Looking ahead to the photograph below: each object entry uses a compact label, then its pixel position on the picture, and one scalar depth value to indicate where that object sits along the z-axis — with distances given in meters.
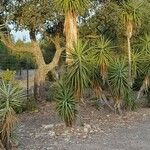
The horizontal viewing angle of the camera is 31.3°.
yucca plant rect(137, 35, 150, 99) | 10.18
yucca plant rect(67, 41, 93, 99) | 8.59
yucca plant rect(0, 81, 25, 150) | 6.42
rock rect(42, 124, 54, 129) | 8.57
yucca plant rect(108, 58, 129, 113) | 9.43
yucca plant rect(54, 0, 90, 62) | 9.23
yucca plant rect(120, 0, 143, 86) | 9.91
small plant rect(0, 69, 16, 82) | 8.46
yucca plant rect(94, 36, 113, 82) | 9.31
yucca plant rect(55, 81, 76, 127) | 8.22
